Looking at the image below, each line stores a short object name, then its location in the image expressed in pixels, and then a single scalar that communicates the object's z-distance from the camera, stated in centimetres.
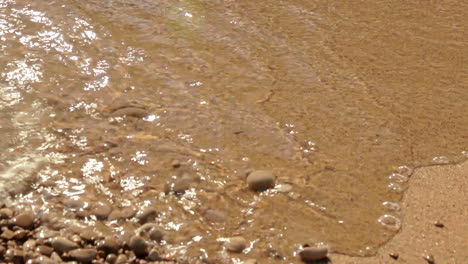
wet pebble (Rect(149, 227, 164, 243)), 269
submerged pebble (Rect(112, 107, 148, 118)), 357
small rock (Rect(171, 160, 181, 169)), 319
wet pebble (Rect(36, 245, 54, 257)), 258
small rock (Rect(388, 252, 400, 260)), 271
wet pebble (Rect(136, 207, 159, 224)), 281
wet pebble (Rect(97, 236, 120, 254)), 262
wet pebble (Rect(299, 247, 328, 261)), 264
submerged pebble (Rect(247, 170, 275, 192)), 306
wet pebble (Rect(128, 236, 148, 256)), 262
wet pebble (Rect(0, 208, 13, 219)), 273
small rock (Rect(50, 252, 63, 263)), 256
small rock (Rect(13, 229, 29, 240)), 265
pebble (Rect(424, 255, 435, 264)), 268
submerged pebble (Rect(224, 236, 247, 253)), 267
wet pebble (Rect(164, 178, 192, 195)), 301
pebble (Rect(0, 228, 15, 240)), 263
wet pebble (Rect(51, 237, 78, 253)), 261
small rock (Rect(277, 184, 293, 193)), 308
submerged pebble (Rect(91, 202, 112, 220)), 281
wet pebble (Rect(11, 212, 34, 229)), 270
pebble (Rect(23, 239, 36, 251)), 260
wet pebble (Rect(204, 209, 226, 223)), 286
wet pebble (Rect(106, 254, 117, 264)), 258
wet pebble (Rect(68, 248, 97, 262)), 257
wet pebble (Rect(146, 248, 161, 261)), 261
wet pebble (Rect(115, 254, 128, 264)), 258
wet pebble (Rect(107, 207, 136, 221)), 281
